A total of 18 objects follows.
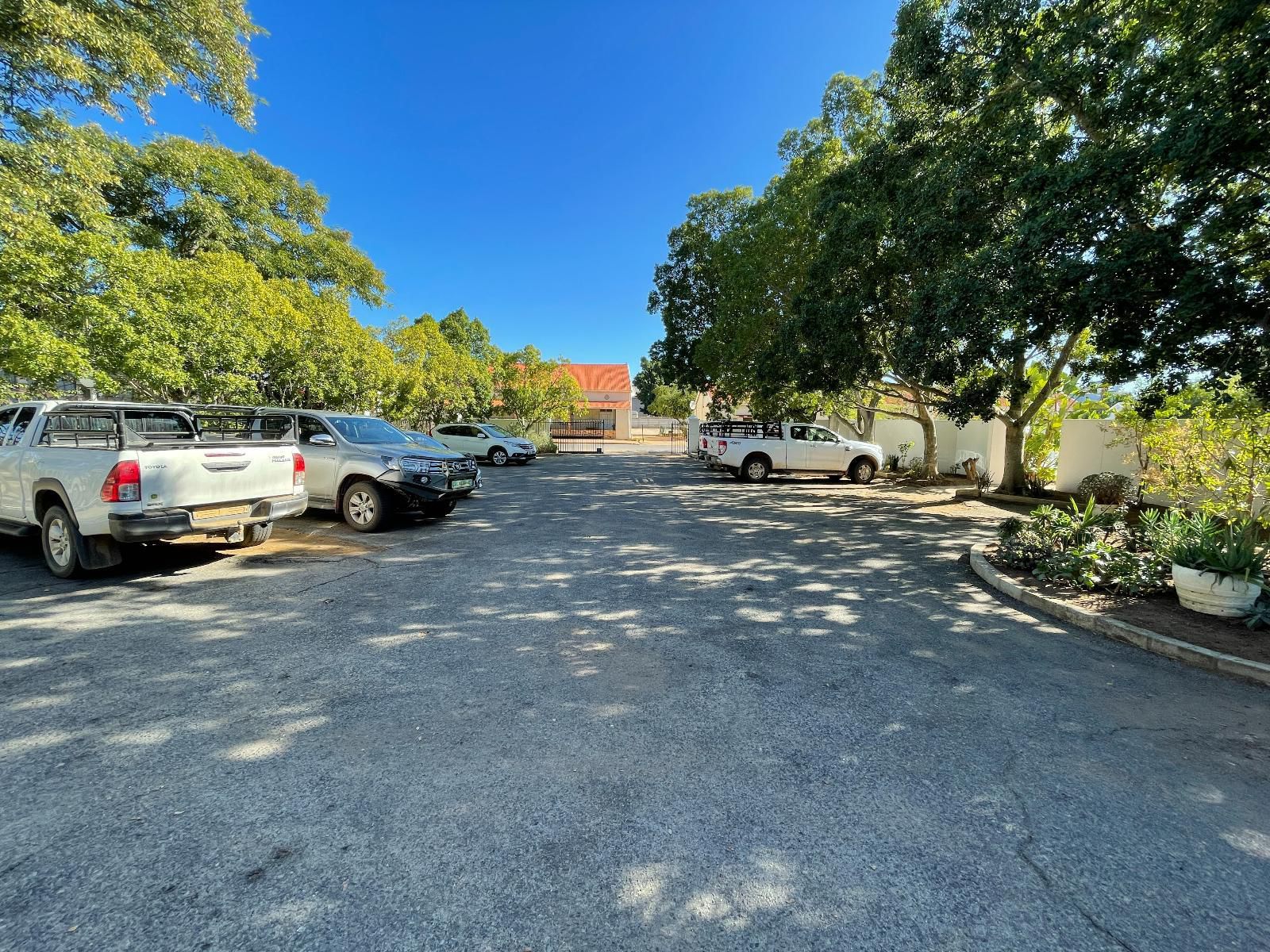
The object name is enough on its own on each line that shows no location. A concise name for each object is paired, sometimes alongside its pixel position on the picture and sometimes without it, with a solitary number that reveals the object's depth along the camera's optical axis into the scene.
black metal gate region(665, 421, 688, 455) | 38.58
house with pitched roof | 49.44
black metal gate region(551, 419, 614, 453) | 36.94
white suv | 21.91
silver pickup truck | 7.86
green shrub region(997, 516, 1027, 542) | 7.01
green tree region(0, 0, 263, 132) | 7.18
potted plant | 4.72
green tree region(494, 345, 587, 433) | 28.69
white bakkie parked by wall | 16.45
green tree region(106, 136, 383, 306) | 18.39
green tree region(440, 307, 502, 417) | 27.33
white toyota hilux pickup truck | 4.79
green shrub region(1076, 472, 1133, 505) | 11.24
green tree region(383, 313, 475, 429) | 20.22
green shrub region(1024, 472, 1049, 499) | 13.70
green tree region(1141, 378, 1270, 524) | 6.96
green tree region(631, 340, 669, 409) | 63.38
